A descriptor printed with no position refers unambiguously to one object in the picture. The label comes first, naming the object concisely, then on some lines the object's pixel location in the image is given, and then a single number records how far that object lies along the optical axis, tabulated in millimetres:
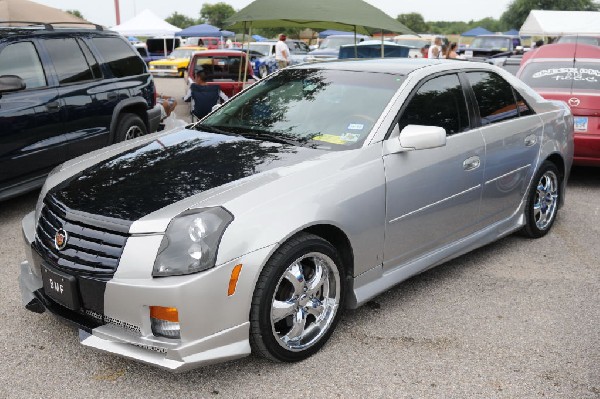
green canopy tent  9344
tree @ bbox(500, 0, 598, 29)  65375
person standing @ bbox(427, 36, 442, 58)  17047
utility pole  48500
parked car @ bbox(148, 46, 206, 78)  25578
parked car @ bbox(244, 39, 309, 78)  22891
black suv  5688
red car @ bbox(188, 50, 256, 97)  13003
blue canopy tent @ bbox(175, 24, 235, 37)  31789
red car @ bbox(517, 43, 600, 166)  7004
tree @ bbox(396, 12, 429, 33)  103125
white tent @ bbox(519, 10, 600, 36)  21516
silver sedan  2918
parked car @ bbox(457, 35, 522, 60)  26988
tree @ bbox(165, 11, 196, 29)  112294
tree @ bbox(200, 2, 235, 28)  105125
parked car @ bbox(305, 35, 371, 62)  22125
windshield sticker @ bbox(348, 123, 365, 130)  3886
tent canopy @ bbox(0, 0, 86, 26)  13125
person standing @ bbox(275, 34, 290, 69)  19109
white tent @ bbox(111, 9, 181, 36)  26062
